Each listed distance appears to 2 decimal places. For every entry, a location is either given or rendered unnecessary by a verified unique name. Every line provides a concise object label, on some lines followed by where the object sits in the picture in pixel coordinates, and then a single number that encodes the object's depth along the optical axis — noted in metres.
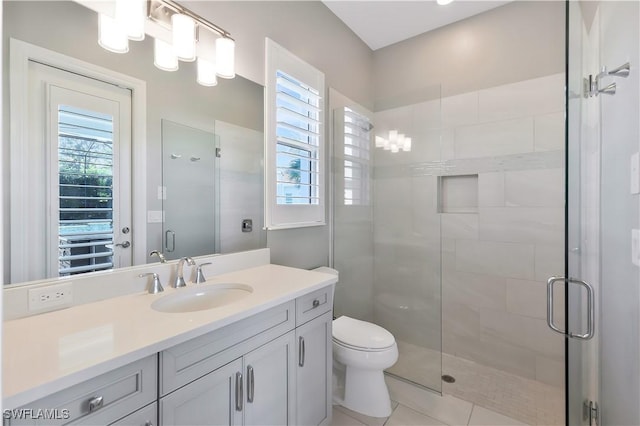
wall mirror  1.16
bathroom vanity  0.81
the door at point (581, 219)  1.28
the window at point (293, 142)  1.99
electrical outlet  1.12
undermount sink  1.40
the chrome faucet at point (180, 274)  1.49
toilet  1.84
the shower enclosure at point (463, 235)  2.21
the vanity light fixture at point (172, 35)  1.30
